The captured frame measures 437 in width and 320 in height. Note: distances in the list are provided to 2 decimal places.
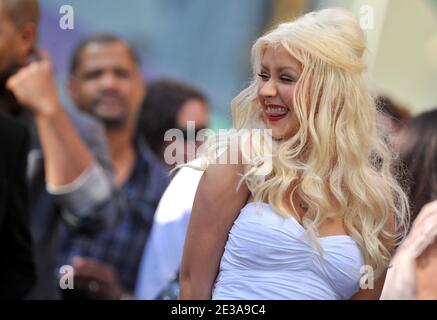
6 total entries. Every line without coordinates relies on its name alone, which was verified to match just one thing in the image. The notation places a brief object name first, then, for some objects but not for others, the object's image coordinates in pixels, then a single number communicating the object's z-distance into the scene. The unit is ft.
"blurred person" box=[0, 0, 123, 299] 28.58
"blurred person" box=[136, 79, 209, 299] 25.81
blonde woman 20.83
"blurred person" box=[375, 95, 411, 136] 23.64
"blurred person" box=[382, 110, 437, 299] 25.25
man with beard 34.96
